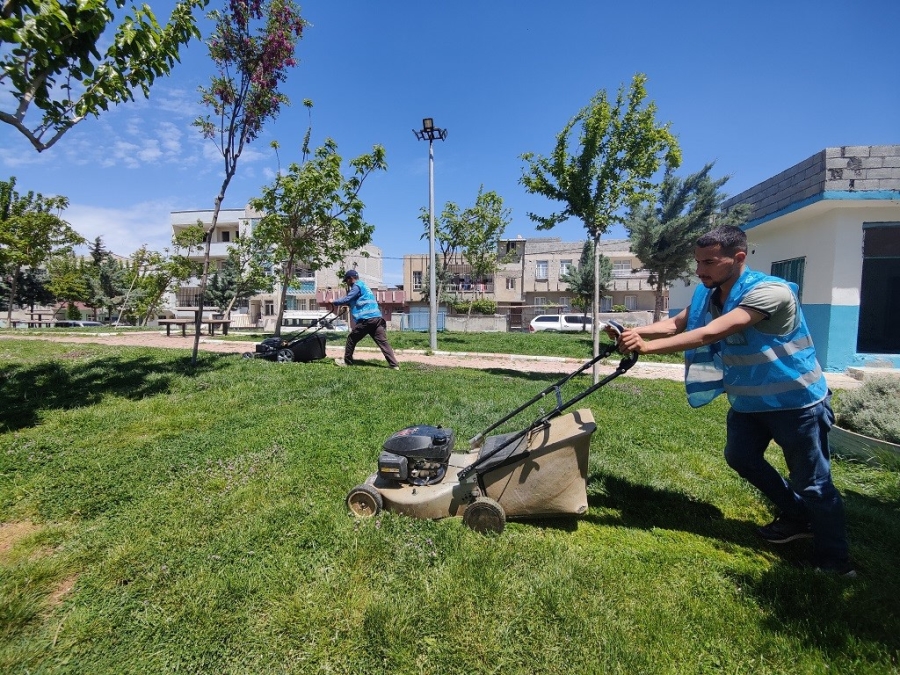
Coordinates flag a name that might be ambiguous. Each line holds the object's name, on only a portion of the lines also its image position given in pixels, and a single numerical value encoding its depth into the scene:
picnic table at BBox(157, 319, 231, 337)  15.10
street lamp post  13.25
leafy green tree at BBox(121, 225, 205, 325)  23.21
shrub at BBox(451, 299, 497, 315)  41.62
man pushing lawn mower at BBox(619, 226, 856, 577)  2.27
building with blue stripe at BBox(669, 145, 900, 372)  10.11
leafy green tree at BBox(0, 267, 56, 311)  33.79
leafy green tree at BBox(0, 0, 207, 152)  3.50
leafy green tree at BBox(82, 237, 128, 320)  35.06
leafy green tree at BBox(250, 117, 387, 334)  10.92
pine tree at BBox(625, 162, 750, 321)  16.02
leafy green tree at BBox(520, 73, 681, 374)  7.25
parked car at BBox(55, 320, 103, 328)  26.68
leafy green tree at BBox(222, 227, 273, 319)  15.32
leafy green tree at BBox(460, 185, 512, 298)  26.34
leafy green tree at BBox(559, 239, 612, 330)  35.69
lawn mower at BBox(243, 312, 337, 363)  8.30
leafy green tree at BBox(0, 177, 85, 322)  19.25
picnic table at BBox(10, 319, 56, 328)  23.64
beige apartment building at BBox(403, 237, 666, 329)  45.34
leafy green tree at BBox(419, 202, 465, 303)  25.92
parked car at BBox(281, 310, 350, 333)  42.81
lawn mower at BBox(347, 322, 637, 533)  2.58
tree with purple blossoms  6.66
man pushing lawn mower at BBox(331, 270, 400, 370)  7.93
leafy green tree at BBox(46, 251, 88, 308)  26.33
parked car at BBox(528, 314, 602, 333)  33.41
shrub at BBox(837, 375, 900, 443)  4.93
